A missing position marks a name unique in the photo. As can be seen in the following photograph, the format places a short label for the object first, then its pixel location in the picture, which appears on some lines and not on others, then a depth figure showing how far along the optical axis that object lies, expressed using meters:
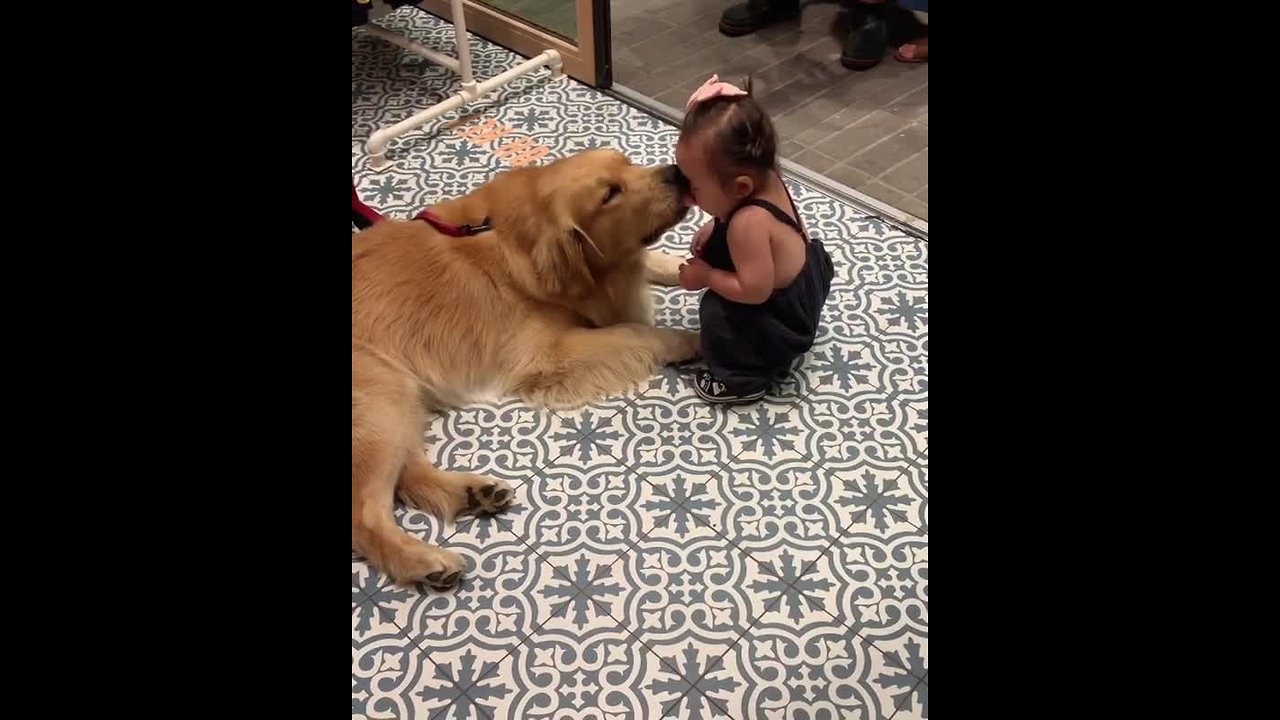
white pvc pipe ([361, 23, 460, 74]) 3.30
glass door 3.21
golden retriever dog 1.83
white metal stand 2.93
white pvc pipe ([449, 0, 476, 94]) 3.09
